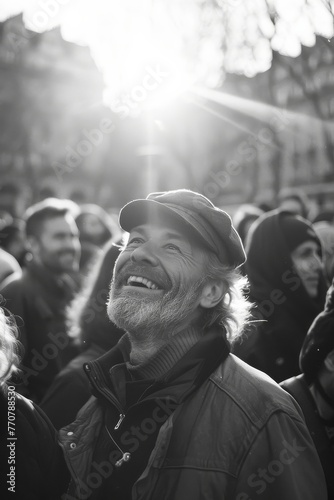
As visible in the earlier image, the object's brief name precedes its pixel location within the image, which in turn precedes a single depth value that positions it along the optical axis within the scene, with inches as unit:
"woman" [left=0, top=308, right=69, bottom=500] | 83.6
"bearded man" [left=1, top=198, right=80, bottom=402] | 166.6
